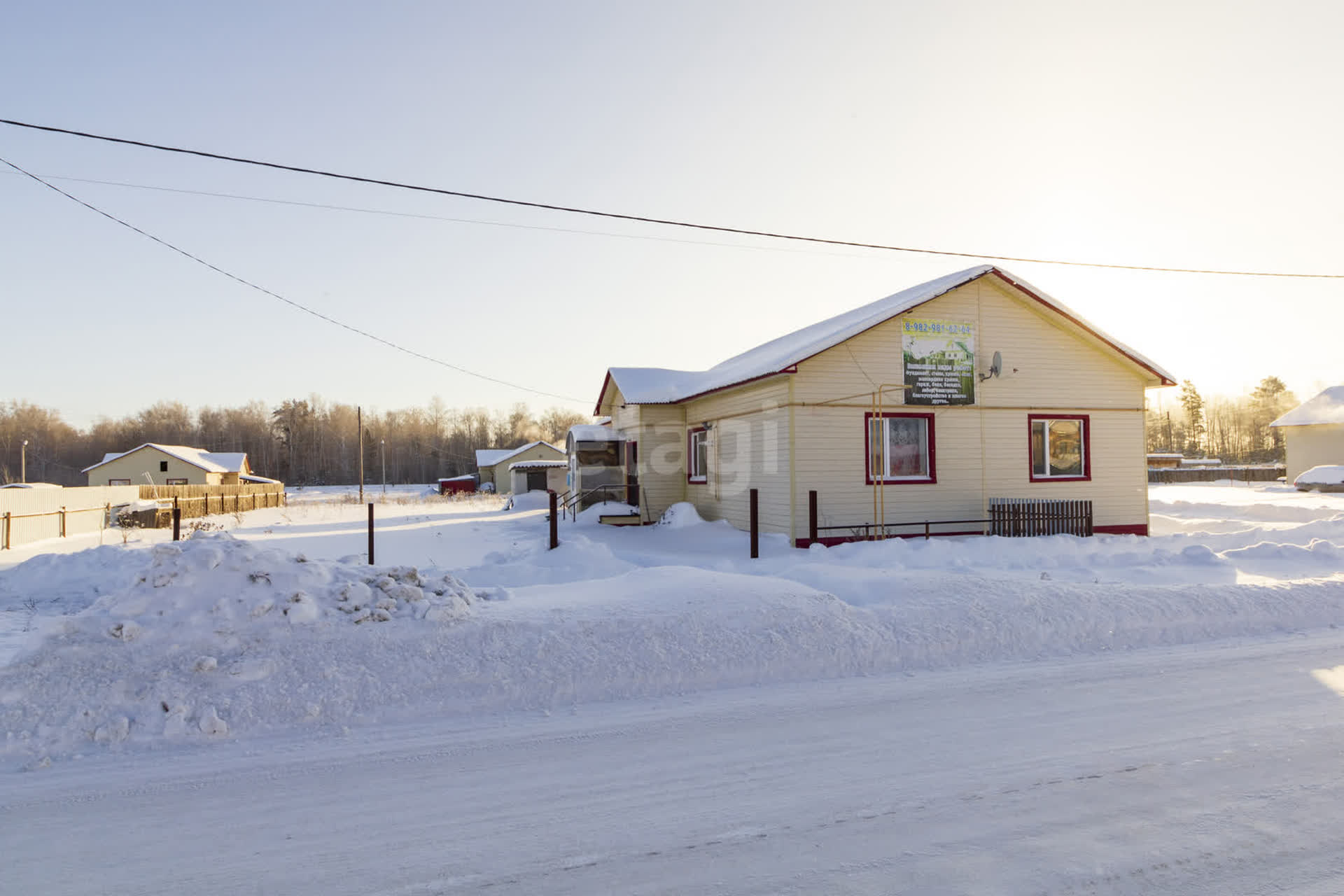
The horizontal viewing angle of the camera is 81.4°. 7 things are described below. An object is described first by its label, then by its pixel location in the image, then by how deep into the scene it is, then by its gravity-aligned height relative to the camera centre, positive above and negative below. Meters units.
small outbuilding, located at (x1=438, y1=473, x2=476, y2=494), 69.13 -1.50
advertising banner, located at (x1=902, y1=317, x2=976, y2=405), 16.80 +2.10
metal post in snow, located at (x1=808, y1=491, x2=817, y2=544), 14.16 -1.01
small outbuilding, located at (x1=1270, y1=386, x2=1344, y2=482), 41.28 +0.98
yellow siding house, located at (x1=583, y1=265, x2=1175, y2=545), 16.09 +0.93
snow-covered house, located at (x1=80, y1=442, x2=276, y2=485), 56.41 +0.45
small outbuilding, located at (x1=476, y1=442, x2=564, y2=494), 60.53 +0.74
